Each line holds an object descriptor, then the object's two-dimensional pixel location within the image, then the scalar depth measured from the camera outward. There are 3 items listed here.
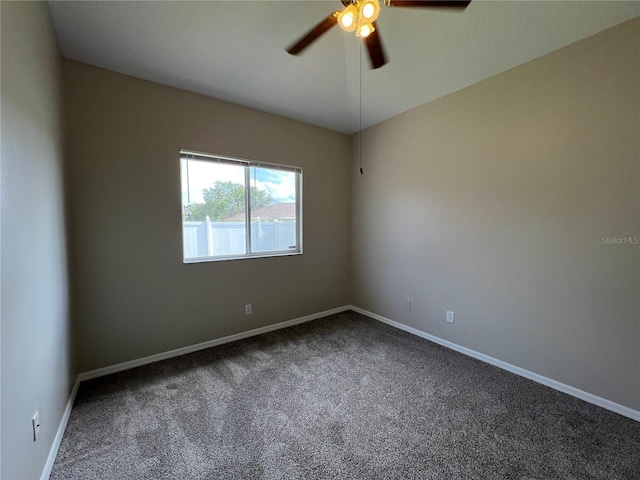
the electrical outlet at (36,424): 1.23
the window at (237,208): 2.75
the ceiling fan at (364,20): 1.26
